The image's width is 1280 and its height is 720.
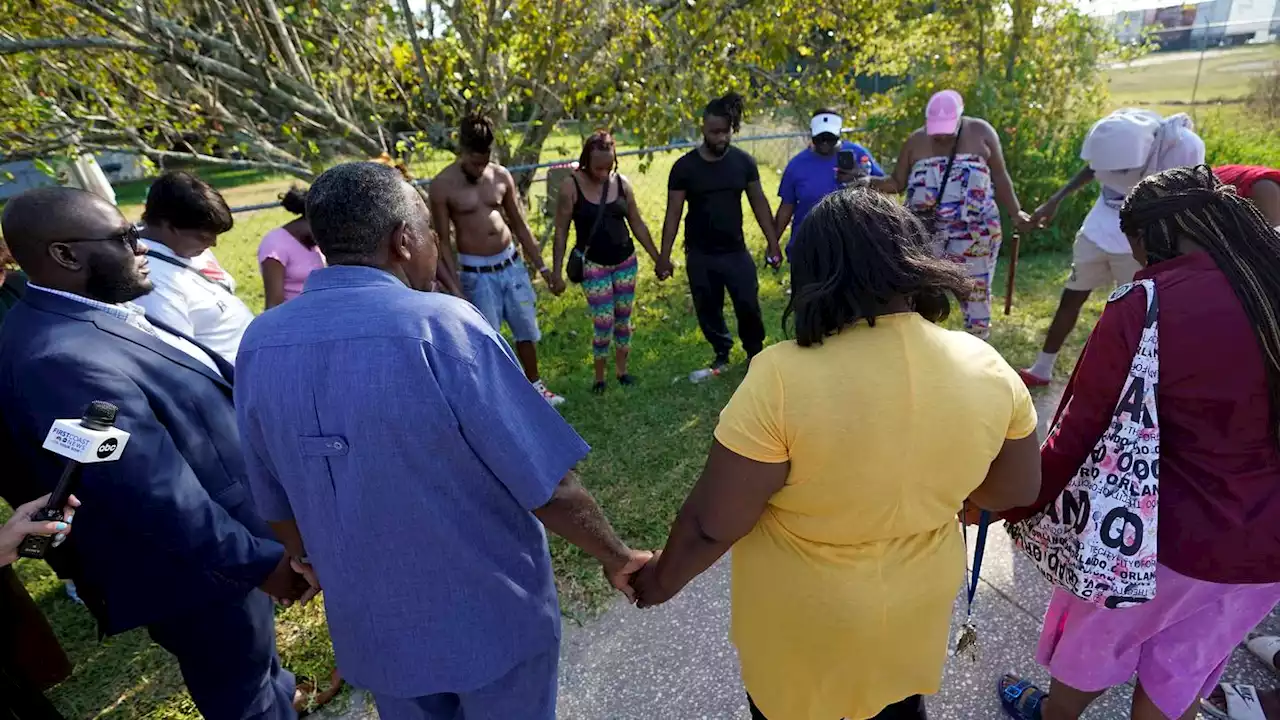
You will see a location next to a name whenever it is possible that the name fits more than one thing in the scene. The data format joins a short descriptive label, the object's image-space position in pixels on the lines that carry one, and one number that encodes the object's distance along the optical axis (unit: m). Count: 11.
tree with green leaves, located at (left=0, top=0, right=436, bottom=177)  4.74
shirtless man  4.27
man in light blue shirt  1.31
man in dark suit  1.66
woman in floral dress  4.44
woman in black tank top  4.48
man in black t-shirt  4.48
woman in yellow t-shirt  1.29
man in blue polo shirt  4.61
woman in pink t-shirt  3.49
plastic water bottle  4.98
